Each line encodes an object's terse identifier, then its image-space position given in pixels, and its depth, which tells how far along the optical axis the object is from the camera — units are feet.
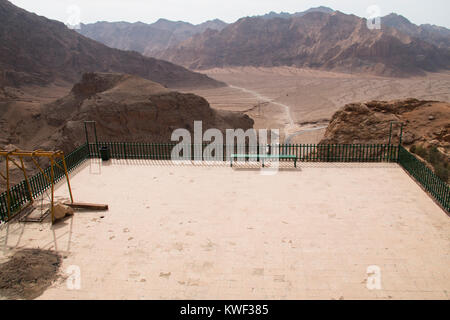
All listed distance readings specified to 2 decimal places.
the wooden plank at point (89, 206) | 35.86
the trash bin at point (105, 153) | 50.26
